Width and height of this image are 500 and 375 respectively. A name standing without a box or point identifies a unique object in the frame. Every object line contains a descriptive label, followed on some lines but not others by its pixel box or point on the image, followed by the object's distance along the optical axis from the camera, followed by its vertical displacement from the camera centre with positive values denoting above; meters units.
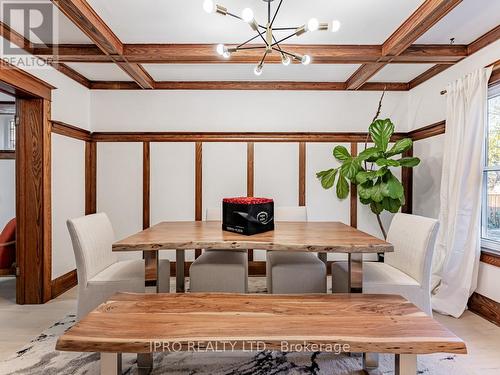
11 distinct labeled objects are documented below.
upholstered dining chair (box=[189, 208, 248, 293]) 2.33 -0.66
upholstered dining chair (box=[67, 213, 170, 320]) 2.18 -0.62
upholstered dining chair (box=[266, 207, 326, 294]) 2.41 -0.68
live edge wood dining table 1.92 -0.34
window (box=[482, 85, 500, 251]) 2.89 +0.06
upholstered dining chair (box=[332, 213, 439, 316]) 2.12 -0.60
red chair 3.49 -0.66
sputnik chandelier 1.82 +0.98
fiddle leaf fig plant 3.40 +0.15
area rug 2.04 -1.16
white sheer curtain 2.82 -0.12
